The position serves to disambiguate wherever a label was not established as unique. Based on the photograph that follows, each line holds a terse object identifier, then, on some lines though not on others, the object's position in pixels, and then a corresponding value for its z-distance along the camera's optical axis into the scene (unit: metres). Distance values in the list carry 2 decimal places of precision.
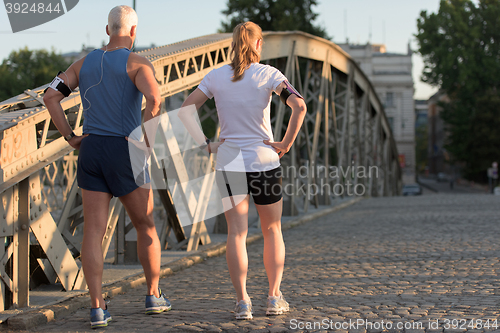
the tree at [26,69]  51.53
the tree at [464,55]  45.50
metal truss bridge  4.26
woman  3.99
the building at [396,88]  71.81
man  3.90
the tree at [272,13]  31.22
